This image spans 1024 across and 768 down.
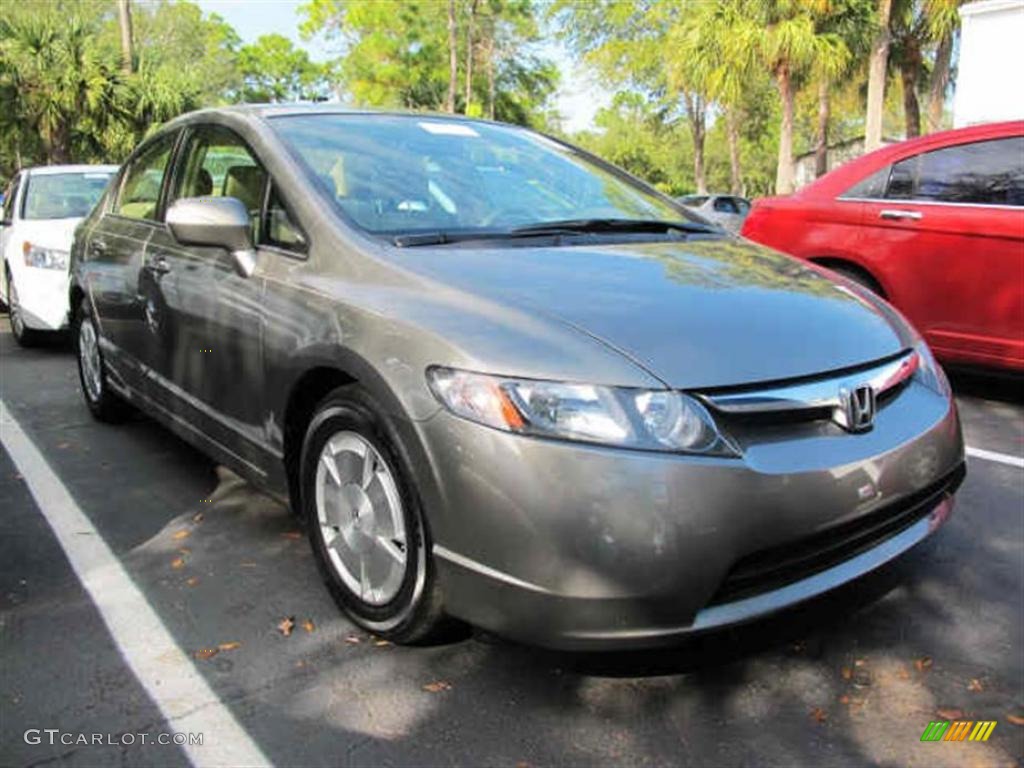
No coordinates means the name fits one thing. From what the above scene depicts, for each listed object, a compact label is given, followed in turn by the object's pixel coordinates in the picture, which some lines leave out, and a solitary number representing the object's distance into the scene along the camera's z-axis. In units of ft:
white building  35.88
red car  16.42
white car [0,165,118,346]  23.06
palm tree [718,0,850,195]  73.87
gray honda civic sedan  6.88
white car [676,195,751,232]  73.15
